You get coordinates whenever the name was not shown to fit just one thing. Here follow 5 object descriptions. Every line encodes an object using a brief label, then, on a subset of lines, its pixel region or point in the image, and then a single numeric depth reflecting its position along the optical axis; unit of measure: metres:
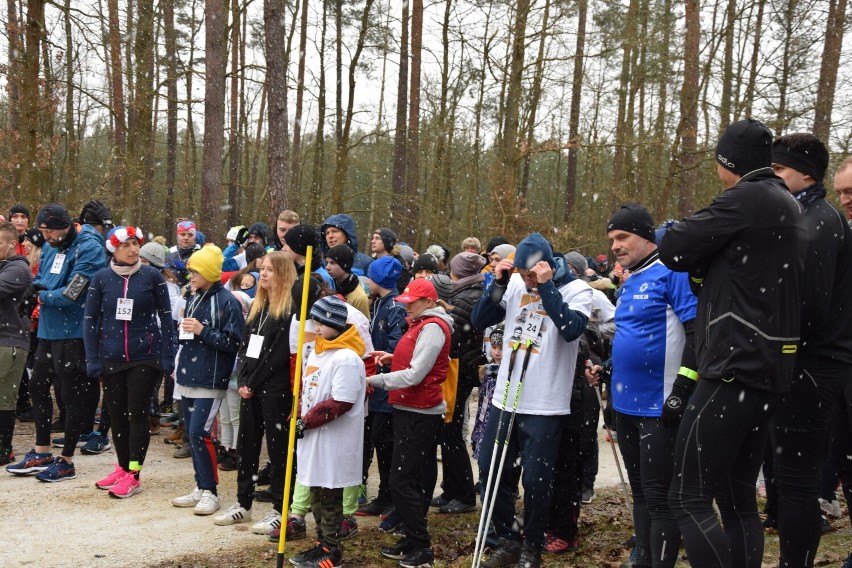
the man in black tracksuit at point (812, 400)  3.75
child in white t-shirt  4.99
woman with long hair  5.79
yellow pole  4.66
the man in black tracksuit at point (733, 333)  3.17
